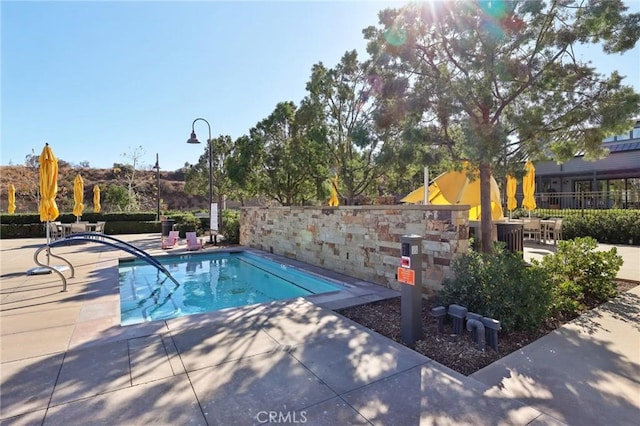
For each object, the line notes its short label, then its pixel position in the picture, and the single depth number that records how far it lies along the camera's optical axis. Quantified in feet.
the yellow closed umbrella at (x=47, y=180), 21.80
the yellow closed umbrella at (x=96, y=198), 53.31
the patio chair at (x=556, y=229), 38.42
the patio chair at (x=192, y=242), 38.40
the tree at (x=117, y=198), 93.50
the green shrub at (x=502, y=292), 12.36
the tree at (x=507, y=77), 15.71
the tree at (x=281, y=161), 39.19
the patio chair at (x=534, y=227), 39.78
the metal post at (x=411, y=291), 11.80
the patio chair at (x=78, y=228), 44.47
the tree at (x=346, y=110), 33.96
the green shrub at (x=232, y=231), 46.42
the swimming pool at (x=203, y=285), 20.66
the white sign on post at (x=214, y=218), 43.78
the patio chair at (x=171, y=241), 40.16
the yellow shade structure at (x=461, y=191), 27.04
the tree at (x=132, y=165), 99.40
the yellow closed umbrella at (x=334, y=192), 38.28
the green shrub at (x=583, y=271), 16.70
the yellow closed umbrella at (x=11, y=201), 56.49
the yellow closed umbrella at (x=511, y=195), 38.14
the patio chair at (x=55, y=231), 43.62
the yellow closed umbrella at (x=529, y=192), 37.16
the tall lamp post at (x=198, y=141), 42.29
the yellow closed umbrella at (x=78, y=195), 40.19
